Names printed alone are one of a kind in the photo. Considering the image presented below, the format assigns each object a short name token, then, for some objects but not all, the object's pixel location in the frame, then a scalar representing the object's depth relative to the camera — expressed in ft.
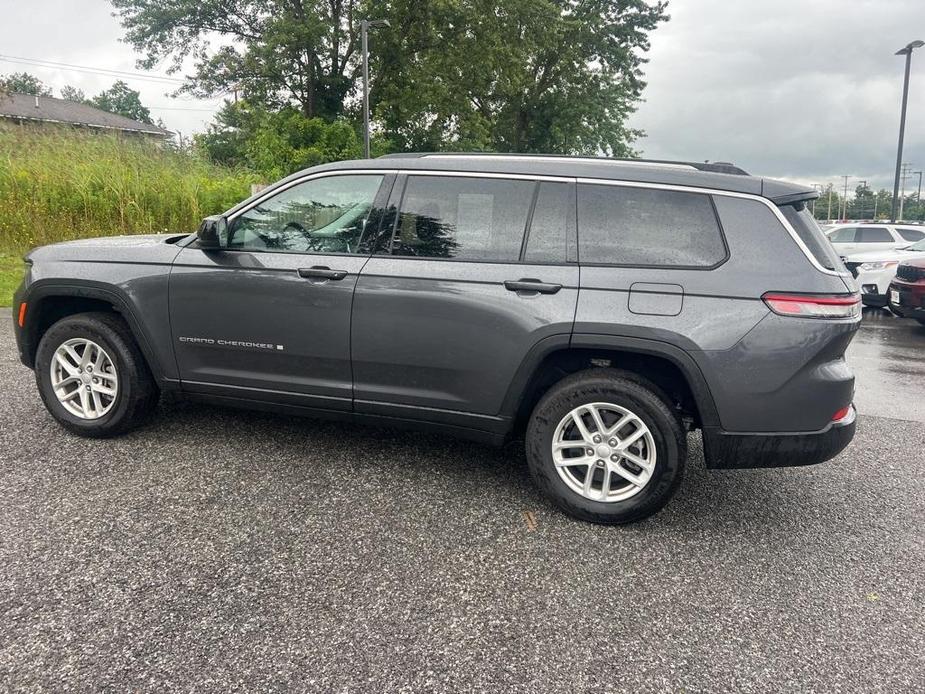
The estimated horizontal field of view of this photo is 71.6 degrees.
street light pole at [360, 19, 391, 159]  68.69
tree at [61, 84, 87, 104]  272.04
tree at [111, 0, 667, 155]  77.25
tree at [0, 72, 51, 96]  221.72
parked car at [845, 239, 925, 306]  38.70
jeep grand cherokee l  9.70
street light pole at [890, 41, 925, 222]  72.13
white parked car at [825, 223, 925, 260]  46.70
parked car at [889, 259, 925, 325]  30.25
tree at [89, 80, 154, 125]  275.39
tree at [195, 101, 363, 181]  70.69
